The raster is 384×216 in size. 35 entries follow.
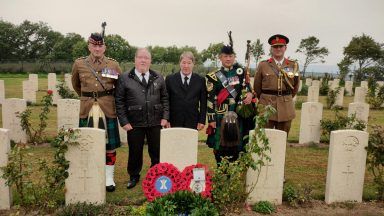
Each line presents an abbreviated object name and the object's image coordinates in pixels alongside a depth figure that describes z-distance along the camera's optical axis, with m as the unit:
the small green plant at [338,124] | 7.88
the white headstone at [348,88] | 21.21
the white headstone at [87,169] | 4.43
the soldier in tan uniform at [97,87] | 5.00
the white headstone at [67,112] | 7.66
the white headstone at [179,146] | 4.61
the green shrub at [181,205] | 3.34
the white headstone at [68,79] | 16.47
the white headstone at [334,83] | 18.09
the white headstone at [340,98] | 15.14
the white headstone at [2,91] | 13.10
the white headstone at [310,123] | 8.33
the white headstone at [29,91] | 13.63
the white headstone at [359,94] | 14.81
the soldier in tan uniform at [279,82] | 5.47
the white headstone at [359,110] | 8.66
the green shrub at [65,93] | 12.22
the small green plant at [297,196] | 4.89
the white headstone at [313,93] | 13.98
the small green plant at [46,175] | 4.20
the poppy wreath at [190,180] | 3.85
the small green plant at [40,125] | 7.52
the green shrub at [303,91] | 20.73
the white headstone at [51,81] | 15.96
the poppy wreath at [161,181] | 3.80
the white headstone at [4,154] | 4.28
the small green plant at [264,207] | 4.67
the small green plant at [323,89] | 20.10
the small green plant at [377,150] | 4.88
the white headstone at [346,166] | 4.83
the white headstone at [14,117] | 7.59
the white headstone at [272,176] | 4.68
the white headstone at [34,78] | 15.72
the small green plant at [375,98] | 14.95
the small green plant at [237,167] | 4.34
